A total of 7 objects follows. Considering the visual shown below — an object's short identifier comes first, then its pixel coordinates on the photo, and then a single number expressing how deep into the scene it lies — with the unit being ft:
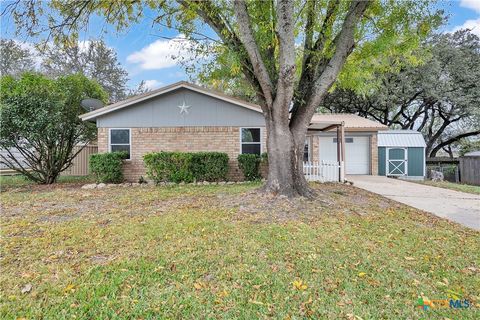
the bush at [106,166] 33.99
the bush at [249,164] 35.37
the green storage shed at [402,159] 53.93
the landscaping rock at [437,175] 57.53
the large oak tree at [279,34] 20.88
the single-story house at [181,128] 37.29
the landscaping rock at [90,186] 32.73
